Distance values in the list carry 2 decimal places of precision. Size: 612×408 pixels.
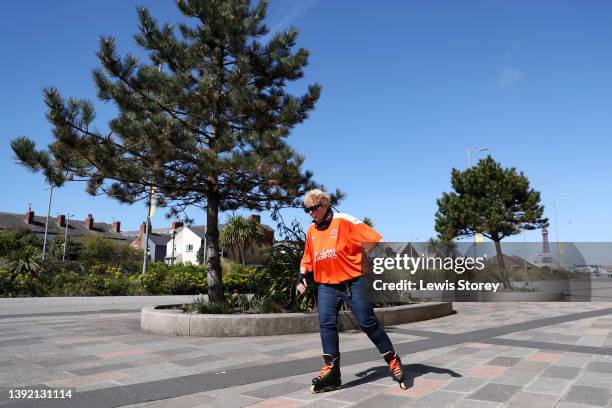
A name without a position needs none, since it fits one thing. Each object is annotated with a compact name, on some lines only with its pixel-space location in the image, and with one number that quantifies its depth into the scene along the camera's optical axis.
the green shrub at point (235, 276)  17.98
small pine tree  18.09
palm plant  41.20
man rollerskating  3.89
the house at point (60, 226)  69.94
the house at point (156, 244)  75.69
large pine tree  7.05
